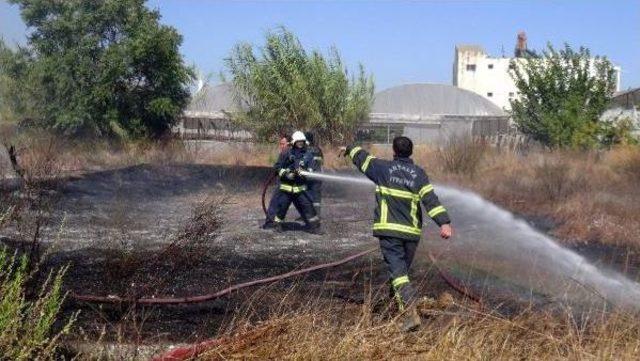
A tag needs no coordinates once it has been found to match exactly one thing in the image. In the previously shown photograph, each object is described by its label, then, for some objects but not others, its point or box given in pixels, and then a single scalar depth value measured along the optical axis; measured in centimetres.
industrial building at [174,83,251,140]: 2728
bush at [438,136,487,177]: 1906
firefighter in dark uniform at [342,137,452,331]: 598
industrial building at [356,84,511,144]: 3194
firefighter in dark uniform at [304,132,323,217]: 1032
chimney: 5119
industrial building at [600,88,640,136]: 2508
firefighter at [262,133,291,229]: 1044
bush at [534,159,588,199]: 1481
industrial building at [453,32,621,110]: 6250
